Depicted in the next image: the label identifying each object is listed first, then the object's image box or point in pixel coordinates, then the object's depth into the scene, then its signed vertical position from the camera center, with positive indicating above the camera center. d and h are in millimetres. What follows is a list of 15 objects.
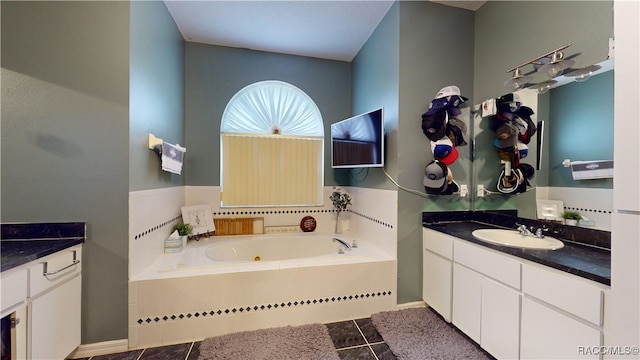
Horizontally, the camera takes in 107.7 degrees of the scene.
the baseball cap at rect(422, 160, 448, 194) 2014 +18
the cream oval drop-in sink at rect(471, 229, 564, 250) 1486 -421
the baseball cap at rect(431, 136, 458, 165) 2051 +250
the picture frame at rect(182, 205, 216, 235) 2604 -469
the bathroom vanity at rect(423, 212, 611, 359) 1070 -635
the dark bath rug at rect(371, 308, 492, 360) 1578 -1178
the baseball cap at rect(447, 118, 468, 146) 2102 +427
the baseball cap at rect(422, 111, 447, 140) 2031 +481
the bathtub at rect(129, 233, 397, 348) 1668 -914
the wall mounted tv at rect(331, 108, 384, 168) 2180 +387
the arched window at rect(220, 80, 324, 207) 2926 +385
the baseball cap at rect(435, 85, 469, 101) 1961 +739
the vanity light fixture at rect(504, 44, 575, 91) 1545 +783
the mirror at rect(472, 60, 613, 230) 1391 +242
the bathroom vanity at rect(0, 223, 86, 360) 1107 -596
